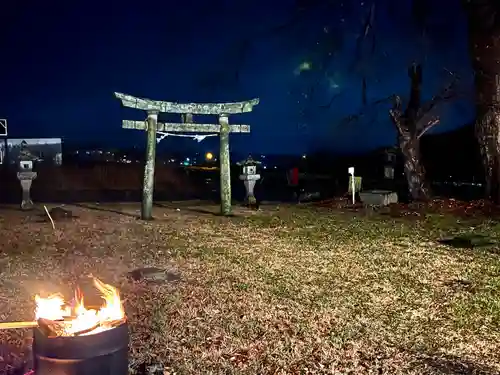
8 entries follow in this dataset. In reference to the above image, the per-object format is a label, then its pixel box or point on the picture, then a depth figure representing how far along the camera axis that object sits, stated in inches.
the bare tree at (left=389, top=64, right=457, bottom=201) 654.5
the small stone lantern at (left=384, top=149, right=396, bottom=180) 914.1
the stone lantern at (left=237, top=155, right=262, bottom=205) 647.1
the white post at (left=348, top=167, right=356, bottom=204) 656.4
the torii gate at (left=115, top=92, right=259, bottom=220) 500.1
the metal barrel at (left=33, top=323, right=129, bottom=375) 108.8
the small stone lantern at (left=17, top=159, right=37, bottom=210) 577.0
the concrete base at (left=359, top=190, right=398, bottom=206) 635.5
